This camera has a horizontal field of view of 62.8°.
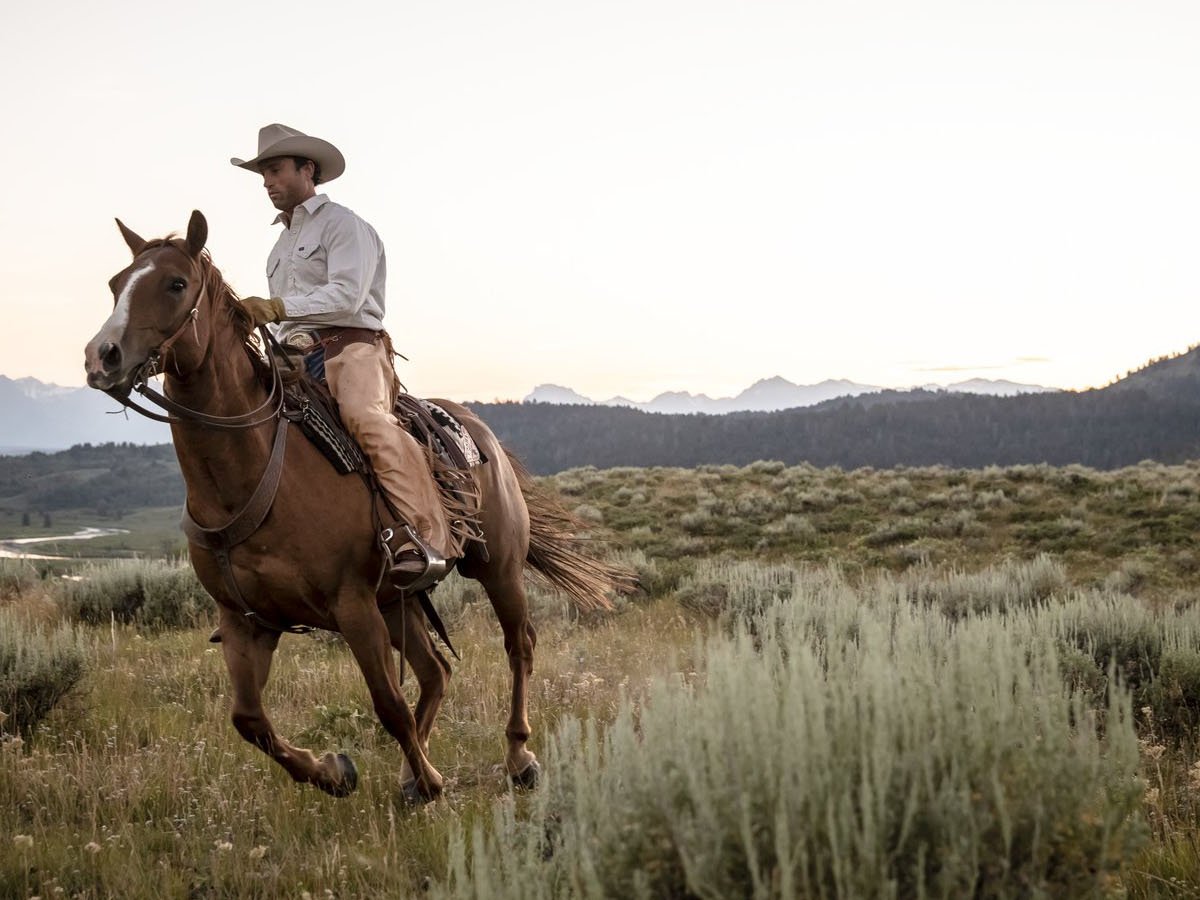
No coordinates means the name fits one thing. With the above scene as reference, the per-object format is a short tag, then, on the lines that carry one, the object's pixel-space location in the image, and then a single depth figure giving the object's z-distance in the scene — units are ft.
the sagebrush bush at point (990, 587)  34.32
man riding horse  16.51
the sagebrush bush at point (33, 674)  20.75
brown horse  13.96
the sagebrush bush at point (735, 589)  35.83
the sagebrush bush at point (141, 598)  34.76
